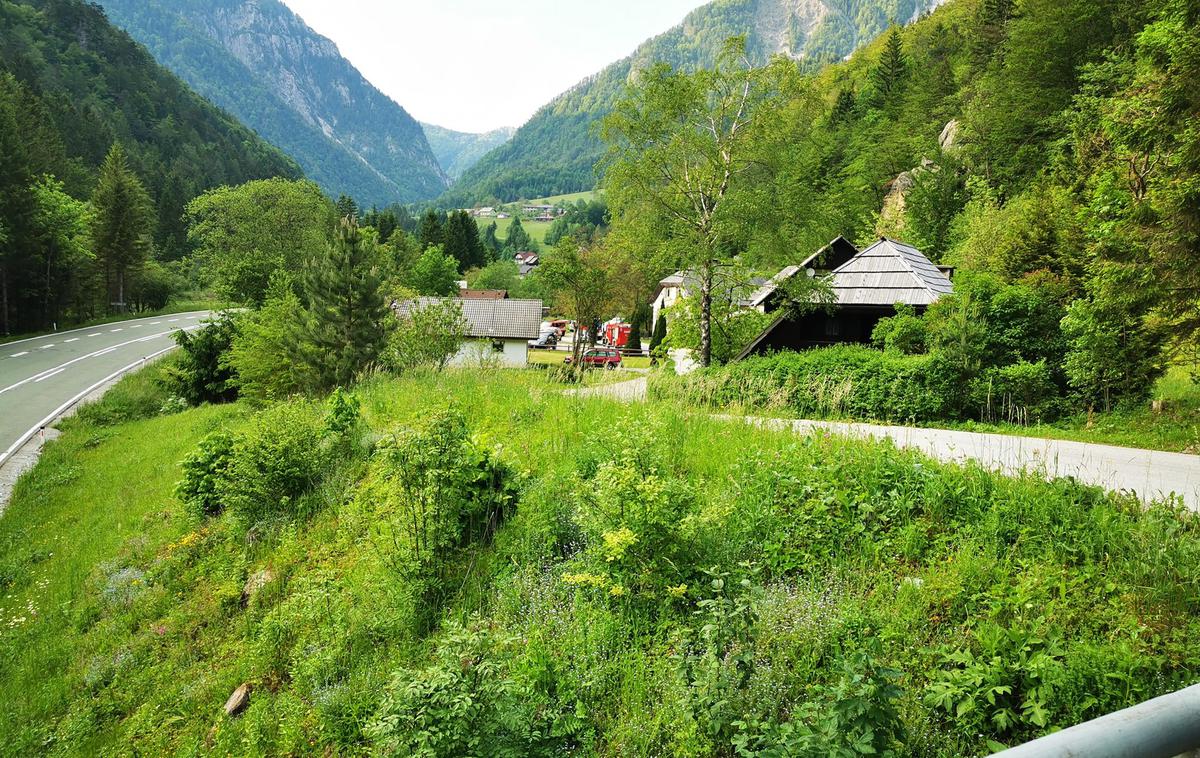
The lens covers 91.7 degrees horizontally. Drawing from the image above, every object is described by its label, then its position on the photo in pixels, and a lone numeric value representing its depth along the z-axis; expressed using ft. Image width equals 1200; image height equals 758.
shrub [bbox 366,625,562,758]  11.46
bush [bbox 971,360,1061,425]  45.68
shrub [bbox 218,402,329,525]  28.04
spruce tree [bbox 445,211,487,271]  303.07
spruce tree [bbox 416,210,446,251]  289.12
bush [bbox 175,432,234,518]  32.45
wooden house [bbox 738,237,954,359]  62.23
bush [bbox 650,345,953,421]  47.01
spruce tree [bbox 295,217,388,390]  69.82
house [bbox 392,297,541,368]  167.73
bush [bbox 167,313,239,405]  90.68
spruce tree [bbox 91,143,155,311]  158.92
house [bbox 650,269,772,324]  66.13
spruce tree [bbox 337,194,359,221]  270.05
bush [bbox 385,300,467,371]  56.49
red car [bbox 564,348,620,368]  137.07
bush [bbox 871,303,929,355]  54.34
